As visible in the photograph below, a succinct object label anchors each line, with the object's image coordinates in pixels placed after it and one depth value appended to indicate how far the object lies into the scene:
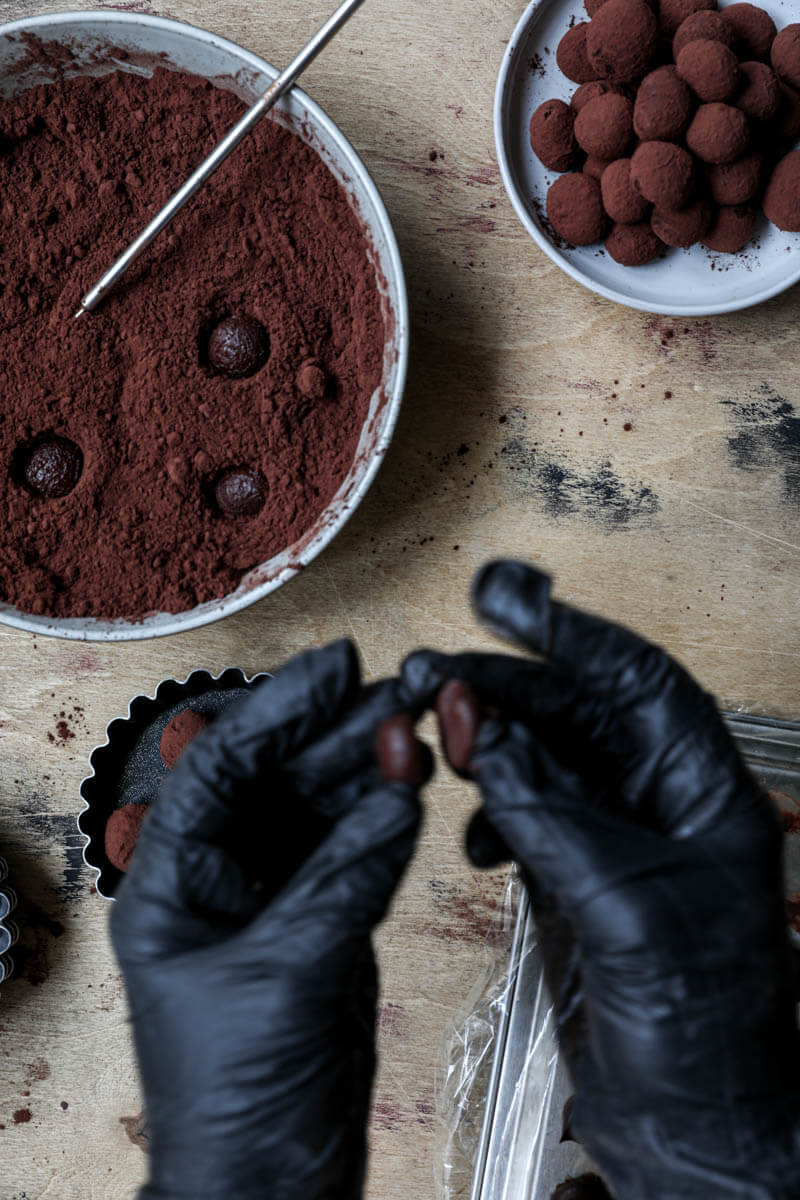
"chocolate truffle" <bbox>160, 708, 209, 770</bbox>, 1.04
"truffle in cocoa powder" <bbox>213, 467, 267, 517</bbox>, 0.97
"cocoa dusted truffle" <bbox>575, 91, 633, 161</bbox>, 0.94
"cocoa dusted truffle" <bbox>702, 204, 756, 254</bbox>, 0.98
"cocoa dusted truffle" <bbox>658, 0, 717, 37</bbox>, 0.96
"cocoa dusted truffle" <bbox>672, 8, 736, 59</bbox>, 0.93
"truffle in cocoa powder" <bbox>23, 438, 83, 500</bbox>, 0.96
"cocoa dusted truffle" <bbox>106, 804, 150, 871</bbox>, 1.04
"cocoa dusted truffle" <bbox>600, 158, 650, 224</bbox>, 0.96
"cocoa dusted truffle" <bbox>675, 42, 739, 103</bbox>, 0.91
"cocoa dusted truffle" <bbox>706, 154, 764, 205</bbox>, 0.95
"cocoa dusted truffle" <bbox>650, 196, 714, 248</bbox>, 0.96
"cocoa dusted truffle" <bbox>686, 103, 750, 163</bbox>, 0.91
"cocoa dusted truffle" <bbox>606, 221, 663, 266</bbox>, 0.99
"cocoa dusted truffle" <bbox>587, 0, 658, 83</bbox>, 0.93
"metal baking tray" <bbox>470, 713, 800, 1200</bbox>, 0.89
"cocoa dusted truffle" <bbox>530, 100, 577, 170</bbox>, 0.99
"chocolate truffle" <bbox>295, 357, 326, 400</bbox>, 0.94
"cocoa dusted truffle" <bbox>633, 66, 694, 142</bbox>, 0.92
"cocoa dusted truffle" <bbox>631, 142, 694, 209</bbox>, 0.92
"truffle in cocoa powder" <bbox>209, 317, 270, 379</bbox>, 0.95
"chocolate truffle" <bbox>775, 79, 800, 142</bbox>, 0.96
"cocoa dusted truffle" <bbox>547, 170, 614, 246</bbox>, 0.99
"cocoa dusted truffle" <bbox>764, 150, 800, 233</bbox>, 0.95
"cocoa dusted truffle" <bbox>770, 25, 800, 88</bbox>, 0.93
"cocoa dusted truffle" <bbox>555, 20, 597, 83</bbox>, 0.98
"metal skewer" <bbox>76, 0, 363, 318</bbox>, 0.88
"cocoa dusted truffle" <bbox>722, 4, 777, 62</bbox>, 0.96
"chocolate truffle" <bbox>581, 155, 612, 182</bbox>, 0.99
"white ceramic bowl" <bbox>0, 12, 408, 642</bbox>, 0.90
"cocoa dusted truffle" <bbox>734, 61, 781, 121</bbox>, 0.93
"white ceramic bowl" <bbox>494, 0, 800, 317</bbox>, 1.00
